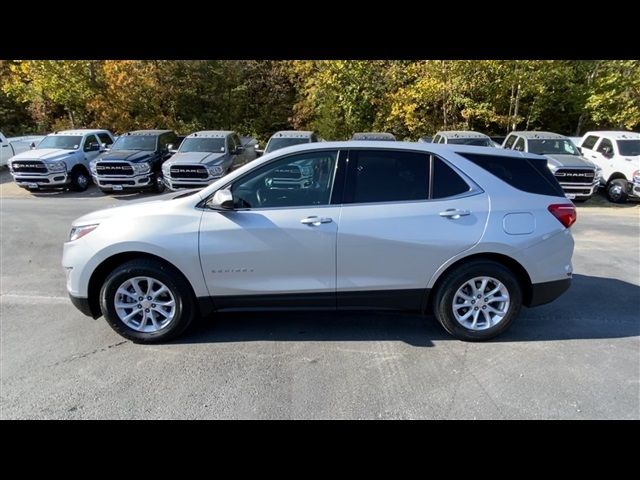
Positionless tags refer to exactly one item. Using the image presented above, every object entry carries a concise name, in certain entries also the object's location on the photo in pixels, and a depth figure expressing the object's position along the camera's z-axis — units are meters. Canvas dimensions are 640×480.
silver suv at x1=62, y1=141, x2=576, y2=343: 3.46
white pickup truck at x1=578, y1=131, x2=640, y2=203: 11.00
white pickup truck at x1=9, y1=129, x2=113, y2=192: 11.82
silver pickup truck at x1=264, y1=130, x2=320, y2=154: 11.82
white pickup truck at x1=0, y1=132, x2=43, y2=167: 15.84
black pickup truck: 11.27
